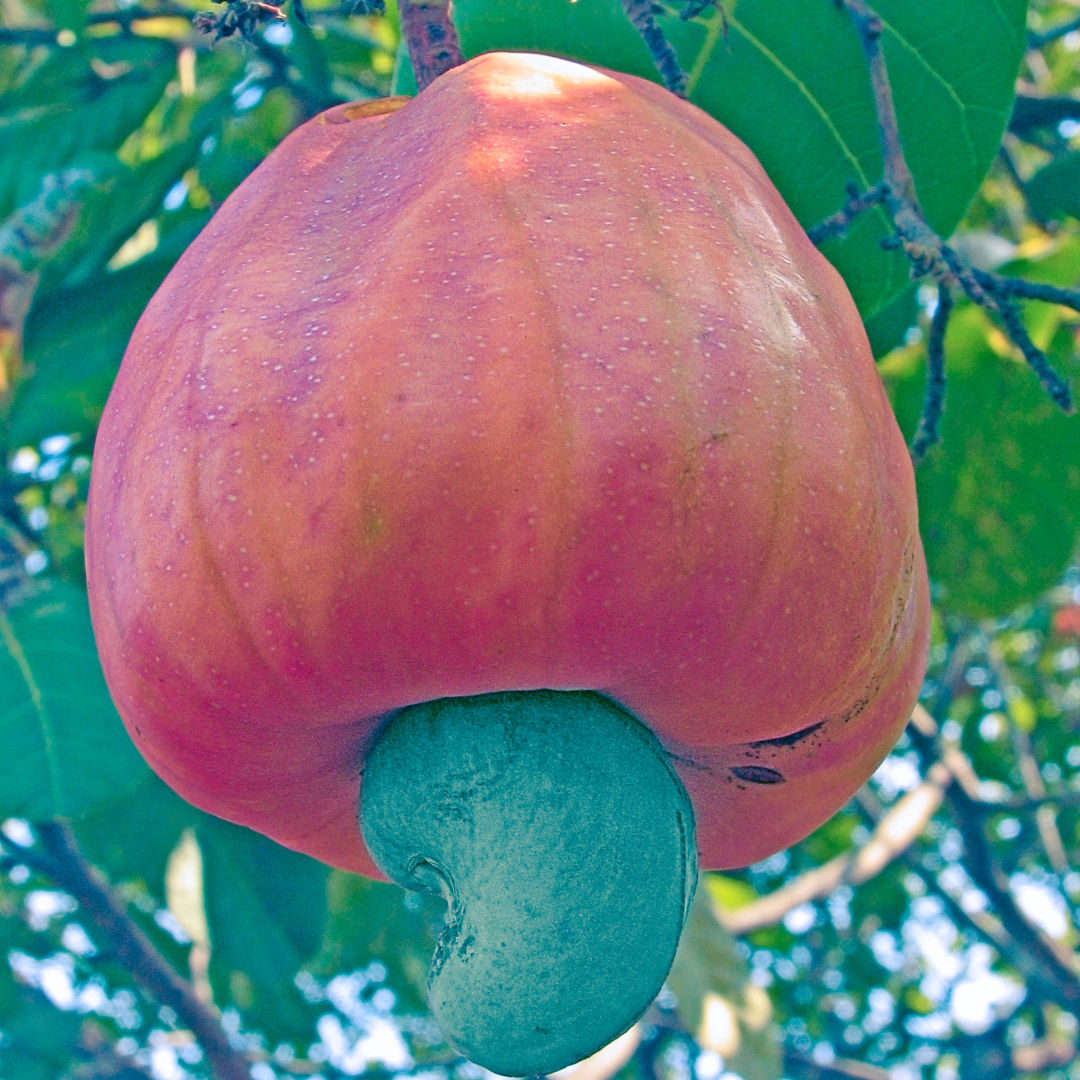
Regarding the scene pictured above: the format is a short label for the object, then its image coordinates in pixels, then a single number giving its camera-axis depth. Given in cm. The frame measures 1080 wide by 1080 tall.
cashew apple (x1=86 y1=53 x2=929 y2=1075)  24
